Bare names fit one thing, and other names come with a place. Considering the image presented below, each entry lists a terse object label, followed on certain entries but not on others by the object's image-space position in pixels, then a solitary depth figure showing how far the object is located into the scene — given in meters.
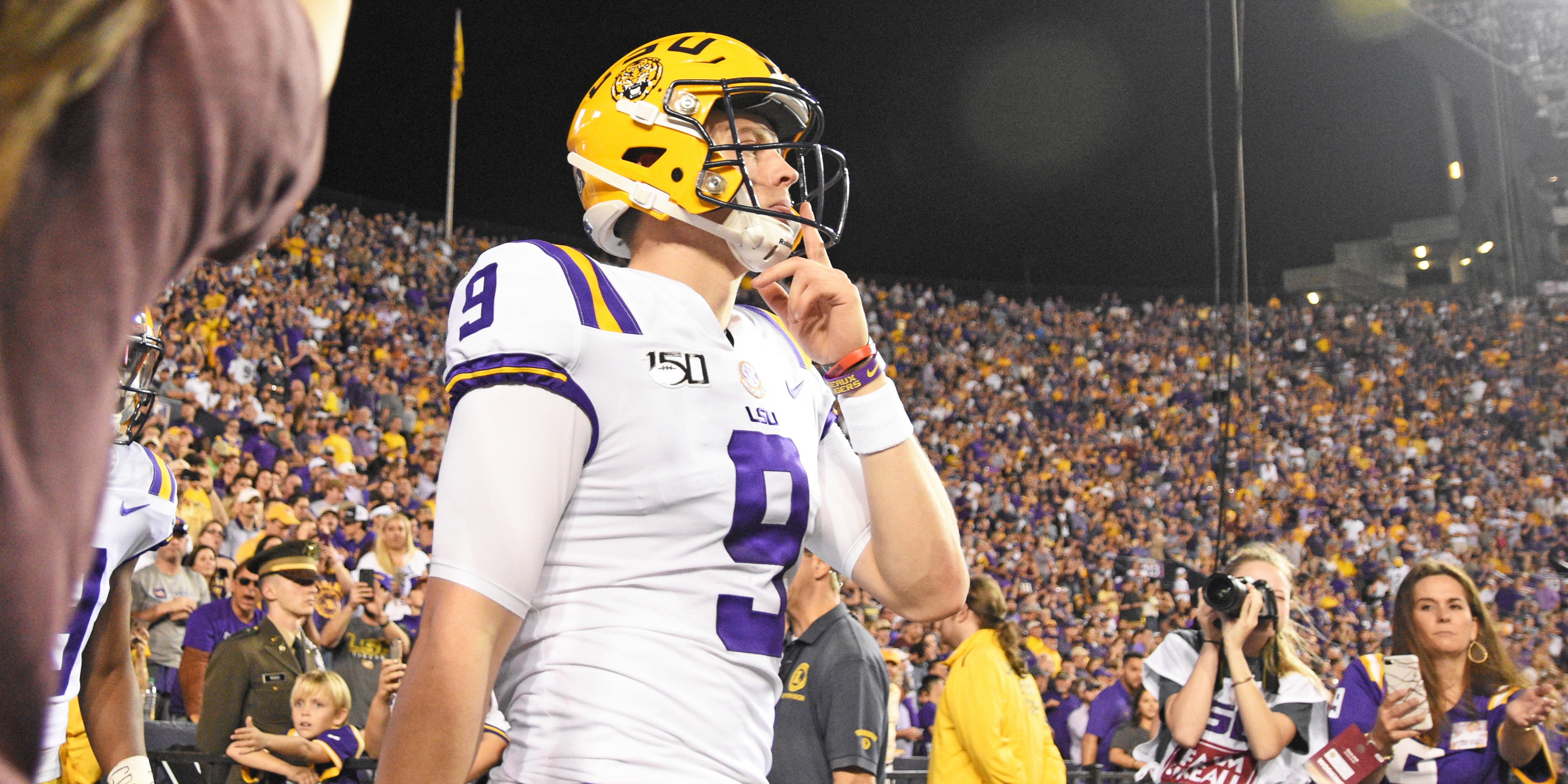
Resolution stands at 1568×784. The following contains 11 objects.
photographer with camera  4.13
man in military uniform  4.85
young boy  4.64
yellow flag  18.48
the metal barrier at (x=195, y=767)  4.63
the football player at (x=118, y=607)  2.86
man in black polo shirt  3.93
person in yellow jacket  4.92
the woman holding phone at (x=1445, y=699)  3.79
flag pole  18.00
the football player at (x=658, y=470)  1.59
